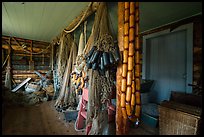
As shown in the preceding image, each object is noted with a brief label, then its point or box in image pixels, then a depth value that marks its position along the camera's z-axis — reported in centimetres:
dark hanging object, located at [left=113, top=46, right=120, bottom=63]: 148
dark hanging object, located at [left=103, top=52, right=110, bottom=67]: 145
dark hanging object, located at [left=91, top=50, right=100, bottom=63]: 153
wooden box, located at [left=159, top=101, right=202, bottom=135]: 149
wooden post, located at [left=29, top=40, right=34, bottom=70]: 551
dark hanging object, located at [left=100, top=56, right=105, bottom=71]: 148
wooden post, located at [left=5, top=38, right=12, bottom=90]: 490
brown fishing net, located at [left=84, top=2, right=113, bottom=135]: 165
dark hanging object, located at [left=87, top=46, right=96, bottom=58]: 163
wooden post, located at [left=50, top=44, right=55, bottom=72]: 519
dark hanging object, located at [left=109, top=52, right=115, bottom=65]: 146
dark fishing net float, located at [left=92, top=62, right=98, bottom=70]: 154
